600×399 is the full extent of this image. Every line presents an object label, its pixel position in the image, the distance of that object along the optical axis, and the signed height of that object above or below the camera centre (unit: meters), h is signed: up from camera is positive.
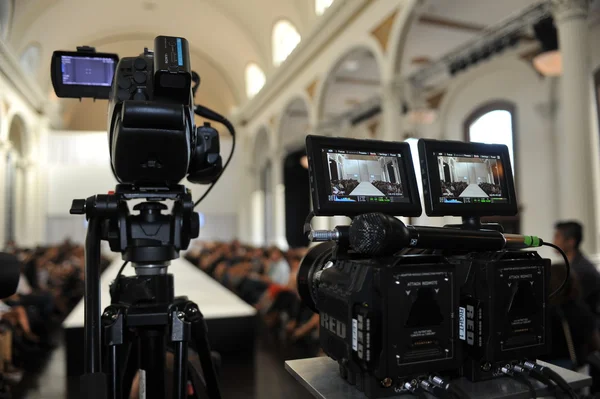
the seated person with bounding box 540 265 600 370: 2.63 -0.65
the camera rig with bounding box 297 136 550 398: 1.06 -0.15
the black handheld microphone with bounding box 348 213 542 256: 1.04 -0.06
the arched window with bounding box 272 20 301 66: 11.15 +4.11
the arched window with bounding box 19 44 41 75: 9.80 +3.34
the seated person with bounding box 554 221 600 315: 3.35 -0.40
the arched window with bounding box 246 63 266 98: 14.19 +4.12
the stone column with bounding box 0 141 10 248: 10.01 -0.13
